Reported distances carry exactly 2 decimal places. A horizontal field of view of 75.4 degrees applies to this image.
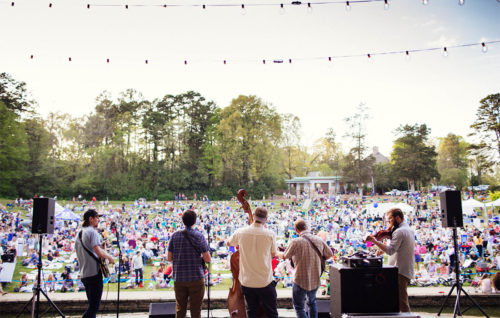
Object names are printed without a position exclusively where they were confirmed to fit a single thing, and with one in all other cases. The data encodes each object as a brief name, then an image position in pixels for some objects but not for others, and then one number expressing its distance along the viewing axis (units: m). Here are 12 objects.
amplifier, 2.62
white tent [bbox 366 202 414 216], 12.99
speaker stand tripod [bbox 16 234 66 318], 3.42
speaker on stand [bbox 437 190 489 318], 3.78
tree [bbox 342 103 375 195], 27.55
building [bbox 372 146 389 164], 43.02
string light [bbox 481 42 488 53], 5.20
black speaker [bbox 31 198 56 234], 3.60
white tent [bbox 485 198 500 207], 13.74
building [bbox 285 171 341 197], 29.18
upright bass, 2.86
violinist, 3.05
